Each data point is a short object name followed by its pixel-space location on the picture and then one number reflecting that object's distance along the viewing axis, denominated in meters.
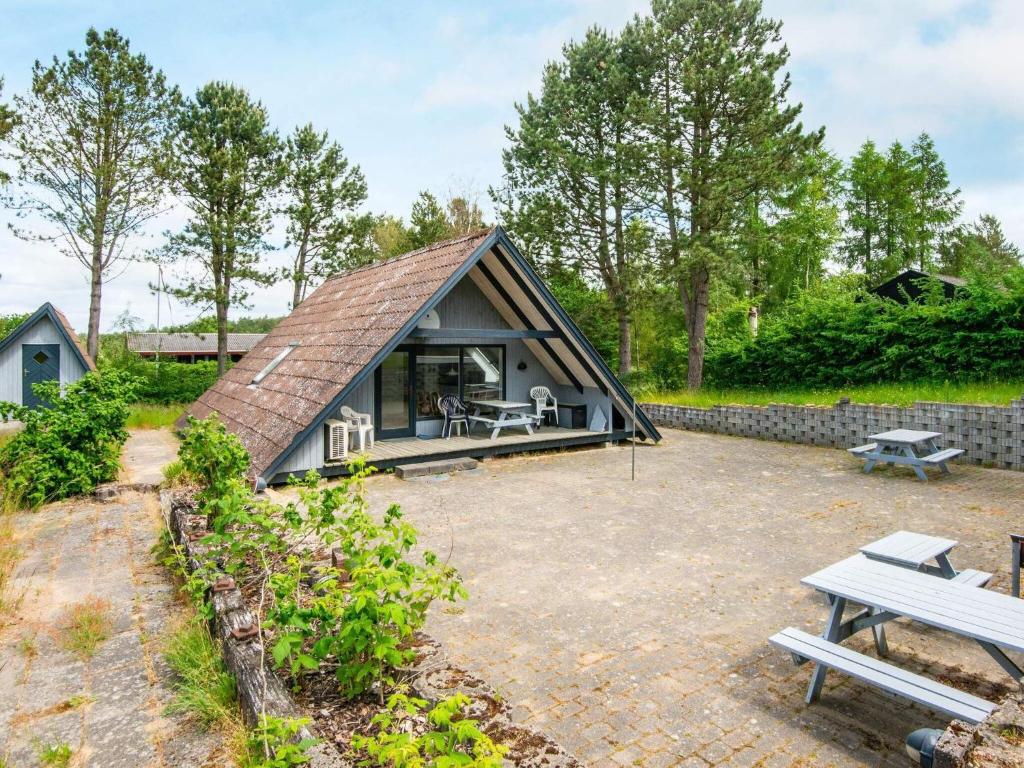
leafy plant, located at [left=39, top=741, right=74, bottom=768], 2.57
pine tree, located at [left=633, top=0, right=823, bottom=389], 15.63
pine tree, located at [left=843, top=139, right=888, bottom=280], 29.66
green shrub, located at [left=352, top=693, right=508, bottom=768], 1.90
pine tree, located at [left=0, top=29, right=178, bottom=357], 16.42
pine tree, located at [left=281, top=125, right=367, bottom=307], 20.80
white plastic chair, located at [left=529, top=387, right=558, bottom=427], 11.76
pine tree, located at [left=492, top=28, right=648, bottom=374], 17.66
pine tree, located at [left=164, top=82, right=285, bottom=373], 18.66
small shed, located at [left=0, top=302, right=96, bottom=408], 12.20
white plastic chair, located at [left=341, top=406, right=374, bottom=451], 9.55
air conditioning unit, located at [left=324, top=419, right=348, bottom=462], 8.66
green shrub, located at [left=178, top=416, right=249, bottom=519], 5.17
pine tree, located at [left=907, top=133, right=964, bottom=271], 29.66
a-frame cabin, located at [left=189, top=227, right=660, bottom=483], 8.44
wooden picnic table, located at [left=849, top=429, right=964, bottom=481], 8.42
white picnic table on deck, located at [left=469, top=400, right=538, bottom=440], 10.56
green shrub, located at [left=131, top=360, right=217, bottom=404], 18.08
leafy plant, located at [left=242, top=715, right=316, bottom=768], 2.08
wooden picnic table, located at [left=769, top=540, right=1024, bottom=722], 2.75
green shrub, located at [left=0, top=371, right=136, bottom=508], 7.01
